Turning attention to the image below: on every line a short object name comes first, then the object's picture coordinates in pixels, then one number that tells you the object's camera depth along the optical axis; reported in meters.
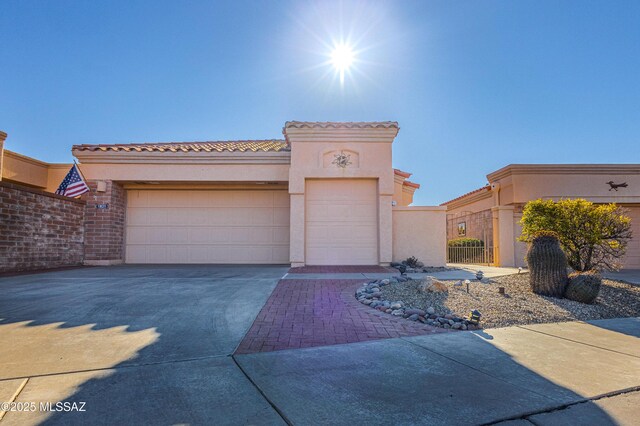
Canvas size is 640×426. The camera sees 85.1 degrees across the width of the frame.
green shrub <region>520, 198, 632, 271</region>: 7.69
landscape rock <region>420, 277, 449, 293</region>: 6.59
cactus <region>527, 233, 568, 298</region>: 6.65
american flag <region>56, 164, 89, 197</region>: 12.14
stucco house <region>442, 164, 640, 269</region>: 13.45
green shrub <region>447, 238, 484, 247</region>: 15.43
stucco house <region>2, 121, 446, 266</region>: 11.91
